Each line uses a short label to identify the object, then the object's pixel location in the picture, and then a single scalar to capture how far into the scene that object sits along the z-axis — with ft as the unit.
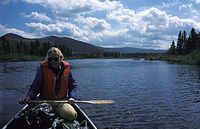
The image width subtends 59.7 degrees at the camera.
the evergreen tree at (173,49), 341.74
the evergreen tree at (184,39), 310.41
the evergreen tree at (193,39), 280.37
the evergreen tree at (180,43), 316.48
